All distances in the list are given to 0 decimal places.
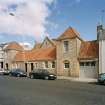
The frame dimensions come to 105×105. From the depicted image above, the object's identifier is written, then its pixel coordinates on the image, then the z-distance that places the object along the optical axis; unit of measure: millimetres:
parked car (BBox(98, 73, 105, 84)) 12926
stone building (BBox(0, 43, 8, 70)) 27029
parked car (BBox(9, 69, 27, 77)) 19130
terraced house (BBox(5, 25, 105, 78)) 17114
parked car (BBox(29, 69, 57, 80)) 15675
